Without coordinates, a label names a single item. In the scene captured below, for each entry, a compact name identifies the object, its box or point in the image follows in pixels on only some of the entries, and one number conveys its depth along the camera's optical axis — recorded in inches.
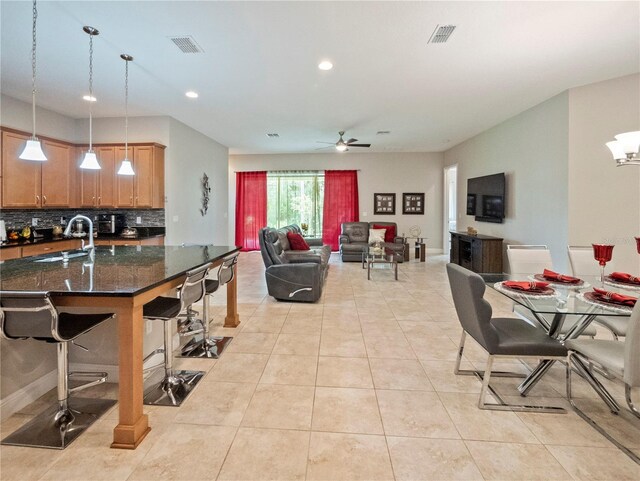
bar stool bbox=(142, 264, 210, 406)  89.9
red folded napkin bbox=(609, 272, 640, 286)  101.0
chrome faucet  115.9
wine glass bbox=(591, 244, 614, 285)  95.8
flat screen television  251.1
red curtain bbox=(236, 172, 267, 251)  402.0
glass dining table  79.9
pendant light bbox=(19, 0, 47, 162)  107.2
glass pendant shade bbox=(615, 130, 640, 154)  88.1
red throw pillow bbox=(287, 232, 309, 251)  233.8
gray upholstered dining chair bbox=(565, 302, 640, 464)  69.9
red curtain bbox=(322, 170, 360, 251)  393.4
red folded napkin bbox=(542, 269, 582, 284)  103.5
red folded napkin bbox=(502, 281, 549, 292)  92.4
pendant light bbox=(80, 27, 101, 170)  128.6
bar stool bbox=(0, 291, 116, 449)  66.4
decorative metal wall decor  289.7
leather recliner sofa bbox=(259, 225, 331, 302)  183.9
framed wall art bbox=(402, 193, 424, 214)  393.7
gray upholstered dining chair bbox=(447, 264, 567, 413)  84.0
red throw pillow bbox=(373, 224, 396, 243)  360.5
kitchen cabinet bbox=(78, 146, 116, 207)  223.6
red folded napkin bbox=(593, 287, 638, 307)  80.0
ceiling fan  256.0
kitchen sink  108.5
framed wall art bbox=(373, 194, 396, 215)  395.5
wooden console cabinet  246.7
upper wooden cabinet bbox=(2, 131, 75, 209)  176.6
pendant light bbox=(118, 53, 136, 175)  142.8
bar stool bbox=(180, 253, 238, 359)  119.4
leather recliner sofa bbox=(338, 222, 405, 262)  327.9
